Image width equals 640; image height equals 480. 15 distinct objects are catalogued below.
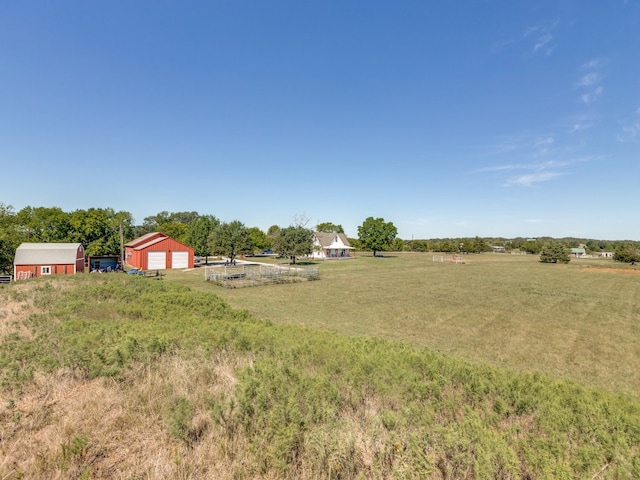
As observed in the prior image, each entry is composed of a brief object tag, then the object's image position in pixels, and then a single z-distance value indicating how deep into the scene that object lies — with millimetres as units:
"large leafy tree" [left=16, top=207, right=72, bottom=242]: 45406
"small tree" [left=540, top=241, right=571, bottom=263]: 61500
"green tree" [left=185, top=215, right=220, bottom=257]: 54253
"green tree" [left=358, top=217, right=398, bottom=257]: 71938
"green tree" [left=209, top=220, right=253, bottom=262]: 45281
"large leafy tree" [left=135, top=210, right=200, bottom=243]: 76125
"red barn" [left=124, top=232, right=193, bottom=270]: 42094
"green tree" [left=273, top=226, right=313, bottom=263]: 45125
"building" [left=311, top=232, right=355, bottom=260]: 66756
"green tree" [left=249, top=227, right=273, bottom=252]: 79500
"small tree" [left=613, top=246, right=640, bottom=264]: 64625
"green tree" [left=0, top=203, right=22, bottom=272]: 34312
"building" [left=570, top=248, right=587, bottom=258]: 106562
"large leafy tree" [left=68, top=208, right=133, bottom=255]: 44906
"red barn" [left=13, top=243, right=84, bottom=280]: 31000
